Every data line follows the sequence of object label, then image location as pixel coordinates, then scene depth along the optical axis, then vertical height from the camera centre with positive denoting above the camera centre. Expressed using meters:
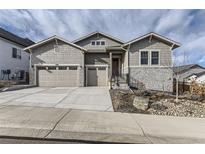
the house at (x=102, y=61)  11.57 +1.56
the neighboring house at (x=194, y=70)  21.99 +1.27
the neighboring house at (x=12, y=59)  12.92 +2.03
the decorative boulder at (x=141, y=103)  6.34 -1.55
